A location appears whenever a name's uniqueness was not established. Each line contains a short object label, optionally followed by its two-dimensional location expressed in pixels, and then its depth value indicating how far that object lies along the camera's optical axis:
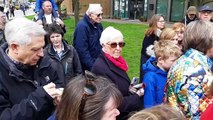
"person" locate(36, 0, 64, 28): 3.82
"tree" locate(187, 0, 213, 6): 10.76
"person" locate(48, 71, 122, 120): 1.14
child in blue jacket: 2.10
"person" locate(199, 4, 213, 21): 3.93
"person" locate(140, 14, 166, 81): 3.49
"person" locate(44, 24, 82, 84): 2.71
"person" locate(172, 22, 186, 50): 2.96
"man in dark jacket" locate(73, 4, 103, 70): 3.13
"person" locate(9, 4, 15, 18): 22.99
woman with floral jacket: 1.66
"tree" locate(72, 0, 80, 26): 7.15
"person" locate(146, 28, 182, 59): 2.76
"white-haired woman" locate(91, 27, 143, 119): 2.05
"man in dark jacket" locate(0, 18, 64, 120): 1.36
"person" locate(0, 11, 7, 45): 3.18
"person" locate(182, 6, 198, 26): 4.42
